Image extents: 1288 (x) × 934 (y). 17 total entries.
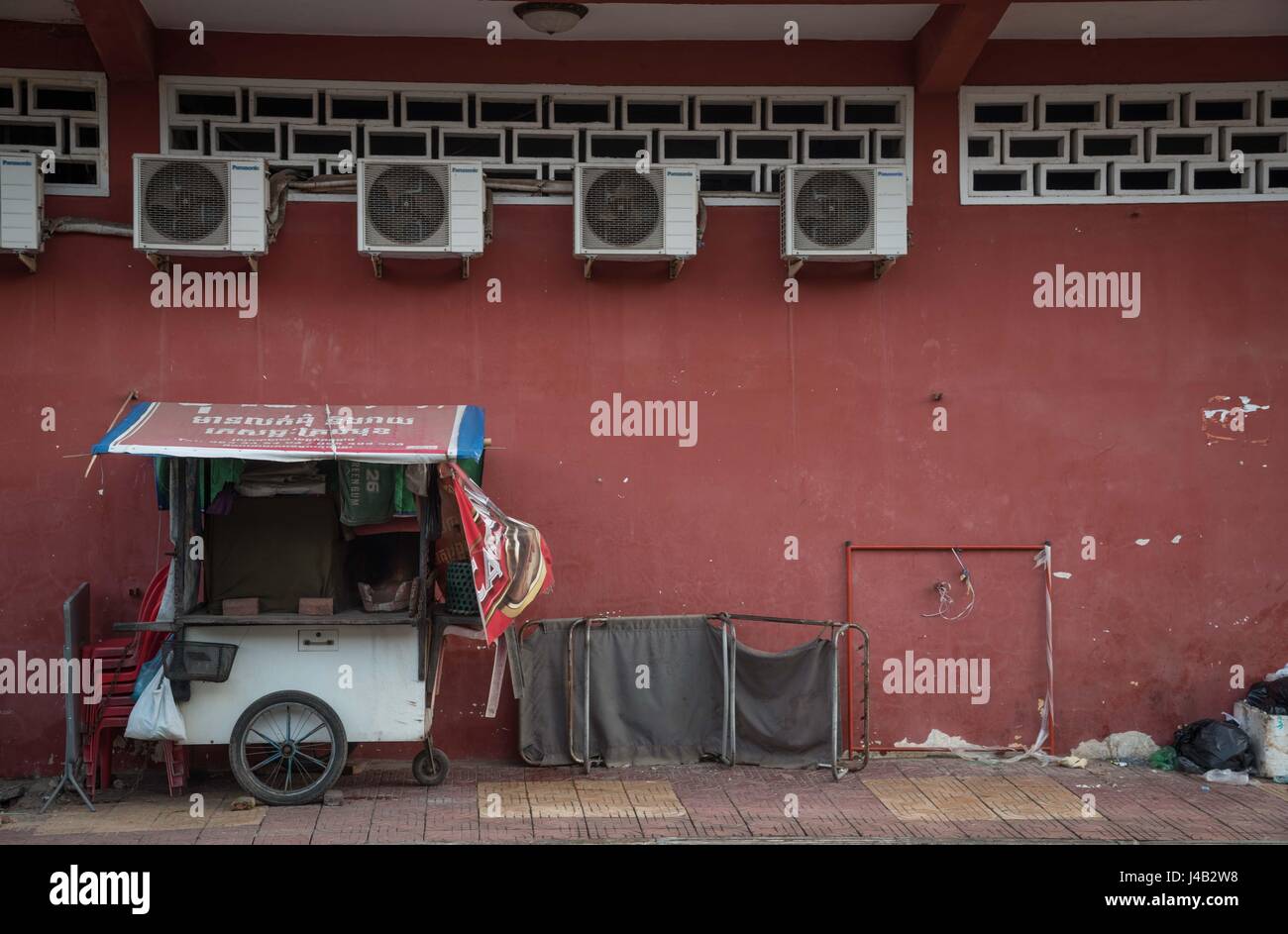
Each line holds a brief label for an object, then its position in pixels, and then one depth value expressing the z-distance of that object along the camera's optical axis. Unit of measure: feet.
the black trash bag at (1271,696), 33.65
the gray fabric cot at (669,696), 33.30
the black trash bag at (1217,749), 33.27
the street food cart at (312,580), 29.30
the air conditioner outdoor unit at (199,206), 31.94
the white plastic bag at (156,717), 29.07
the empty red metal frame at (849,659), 34.53
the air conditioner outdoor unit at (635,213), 32.86
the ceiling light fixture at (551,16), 32.37
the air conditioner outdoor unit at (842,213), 33.22
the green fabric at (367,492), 30.91
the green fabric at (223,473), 30.32
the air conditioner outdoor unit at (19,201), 31.83
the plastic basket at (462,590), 31.14
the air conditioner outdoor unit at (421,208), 32.48
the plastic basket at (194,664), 29.25
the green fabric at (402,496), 31.19
